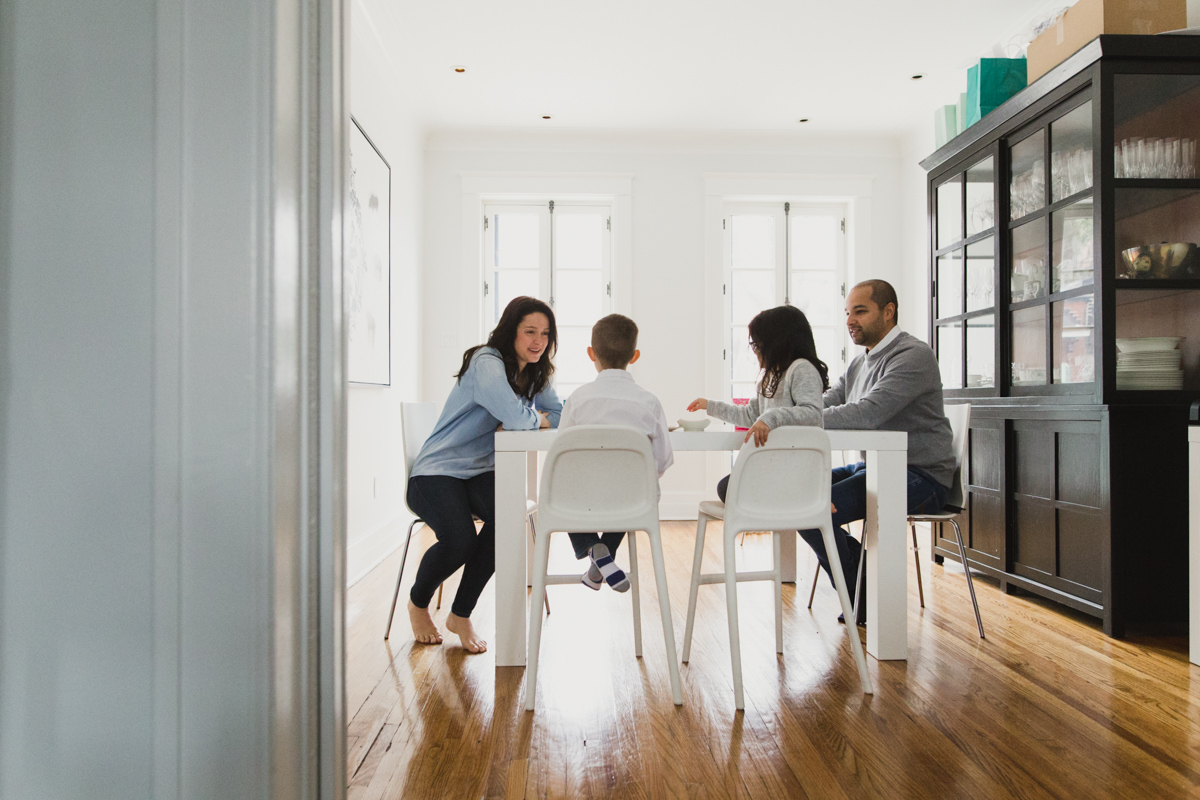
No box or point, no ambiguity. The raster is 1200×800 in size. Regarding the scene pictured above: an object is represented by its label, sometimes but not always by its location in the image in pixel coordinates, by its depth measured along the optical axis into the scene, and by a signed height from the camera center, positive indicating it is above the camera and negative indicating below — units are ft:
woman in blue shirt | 7.70 -0.59
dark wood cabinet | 8.16 +0.89
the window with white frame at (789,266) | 17.19 +3.33
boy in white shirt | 7.02 +0.04
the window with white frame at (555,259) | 17.02 +3.43
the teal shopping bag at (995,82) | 10.71 +4.73
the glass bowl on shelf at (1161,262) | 8.35 +1.67
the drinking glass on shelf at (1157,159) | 8.52 +2.86
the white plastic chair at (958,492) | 8.09 -0.90
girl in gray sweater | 8.09 +0.53
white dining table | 7.13 -1.17
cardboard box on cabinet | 8.41 +4.47
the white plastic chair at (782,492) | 6.34 -0.71
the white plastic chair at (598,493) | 6.07 -0.69
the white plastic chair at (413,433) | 8.26 -0.27
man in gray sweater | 8.05 -0.02
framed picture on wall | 11.03 +2.32
